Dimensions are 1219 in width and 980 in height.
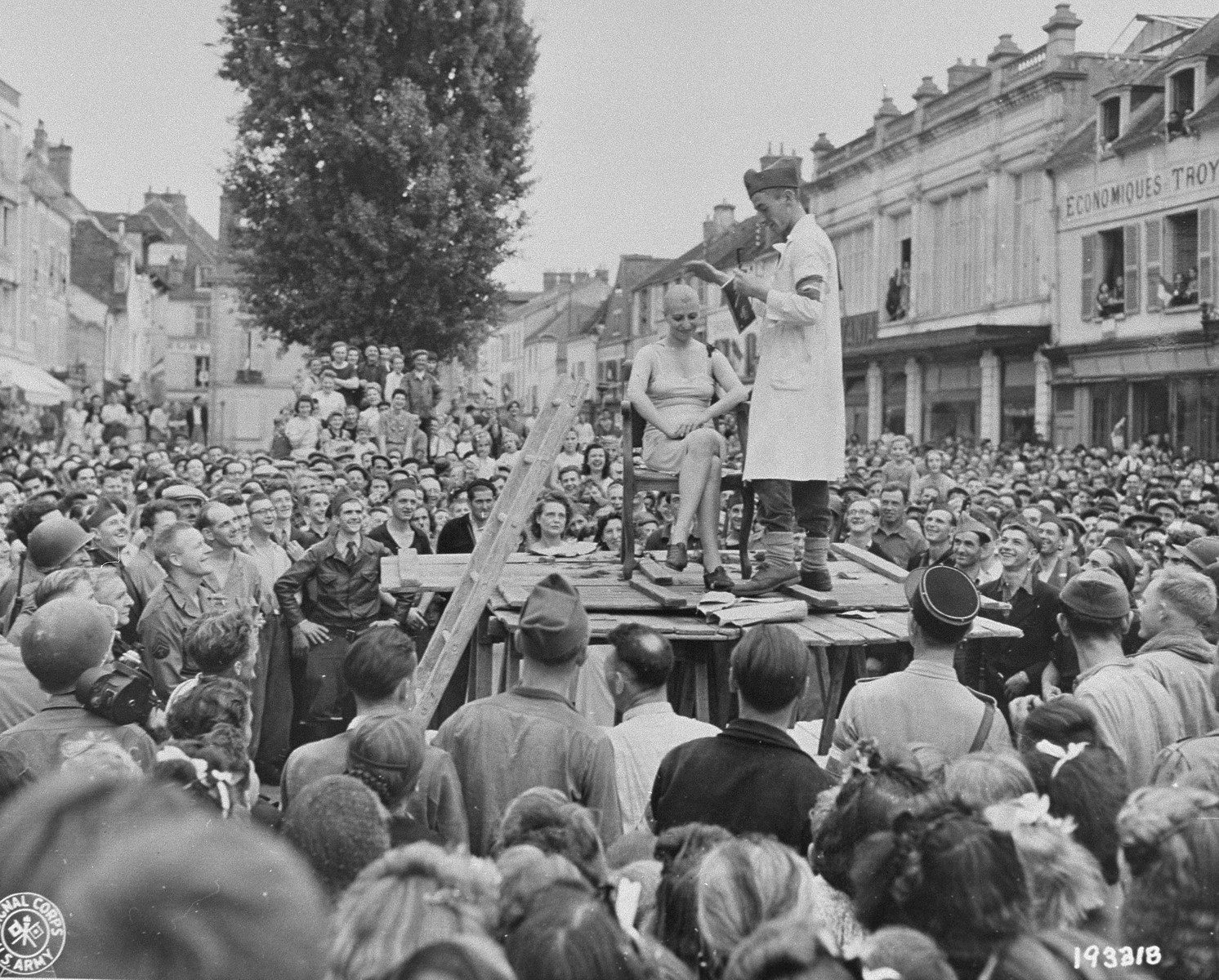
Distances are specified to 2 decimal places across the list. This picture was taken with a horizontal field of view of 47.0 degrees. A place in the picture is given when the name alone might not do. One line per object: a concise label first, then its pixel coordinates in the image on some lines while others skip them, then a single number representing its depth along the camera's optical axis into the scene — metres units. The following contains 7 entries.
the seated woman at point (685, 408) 7.07
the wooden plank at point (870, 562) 7.96
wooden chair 7.40
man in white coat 6.75
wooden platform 6.10
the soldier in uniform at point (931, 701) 4.29
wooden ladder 5.55
